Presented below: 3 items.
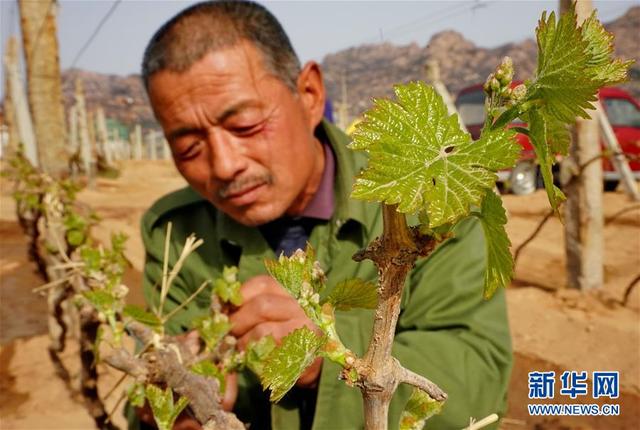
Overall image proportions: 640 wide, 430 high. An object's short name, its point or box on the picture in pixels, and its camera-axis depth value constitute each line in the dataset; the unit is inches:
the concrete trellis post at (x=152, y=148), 1696.4
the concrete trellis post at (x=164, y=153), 1976.4
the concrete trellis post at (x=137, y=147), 1643.7
